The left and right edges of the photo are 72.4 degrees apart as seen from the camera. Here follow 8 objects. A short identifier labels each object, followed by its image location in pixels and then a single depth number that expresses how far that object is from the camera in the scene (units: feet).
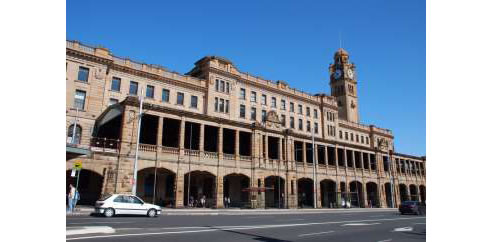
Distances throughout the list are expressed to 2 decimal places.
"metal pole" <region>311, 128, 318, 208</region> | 144.18
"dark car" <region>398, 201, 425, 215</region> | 102.37
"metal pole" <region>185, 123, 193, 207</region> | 111.24
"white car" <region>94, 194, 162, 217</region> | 63.82
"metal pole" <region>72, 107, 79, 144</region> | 109.29
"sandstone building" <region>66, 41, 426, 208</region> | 106.52
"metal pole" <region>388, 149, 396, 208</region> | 189.61
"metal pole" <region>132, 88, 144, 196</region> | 89.95
